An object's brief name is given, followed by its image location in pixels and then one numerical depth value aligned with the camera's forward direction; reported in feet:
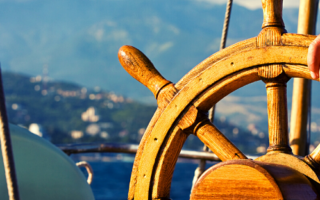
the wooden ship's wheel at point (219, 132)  7.72
